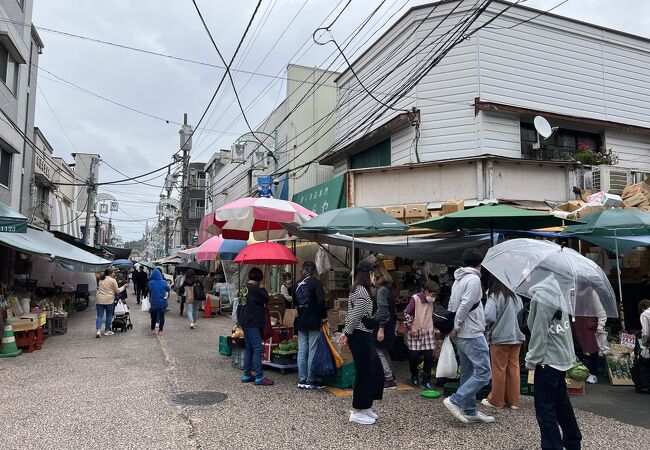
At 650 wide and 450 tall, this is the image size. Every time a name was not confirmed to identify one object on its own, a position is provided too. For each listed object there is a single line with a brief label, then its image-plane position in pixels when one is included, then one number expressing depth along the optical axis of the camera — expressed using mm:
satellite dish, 11812
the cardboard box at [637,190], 10320
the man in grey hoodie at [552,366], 3973
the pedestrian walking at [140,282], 23300
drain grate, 6017
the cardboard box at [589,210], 9516
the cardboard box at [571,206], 10195
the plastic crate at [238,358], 8148
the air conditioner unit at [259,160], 22156
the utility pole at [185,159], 27953
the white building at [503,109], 11875
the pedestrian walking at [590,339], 7402
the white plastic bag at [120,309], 13141
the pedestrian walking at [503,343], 5805
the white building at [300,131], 18234
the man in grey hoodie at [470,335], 5246
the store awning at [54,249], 11328
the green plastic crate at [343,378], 6858
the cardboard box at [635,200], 10116
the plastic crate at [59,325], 12866
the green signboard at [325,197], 13288
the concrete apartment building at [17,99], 14445
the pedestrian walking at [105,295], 11945
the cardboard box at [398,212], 11570
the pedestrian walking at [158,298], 12520
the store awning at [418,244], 8562
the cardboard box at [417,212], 11414
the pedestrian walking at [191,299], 14195
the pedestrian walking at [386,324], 6928
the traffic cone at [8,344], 9227
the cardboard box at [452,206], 10352
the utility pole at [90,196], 25739
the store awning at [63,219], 20922
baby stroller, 13157
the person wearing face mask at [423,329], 7070
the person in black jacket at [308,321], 6812
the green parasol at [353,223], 7113
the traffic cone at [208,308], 18031
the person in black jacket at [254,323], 7074
